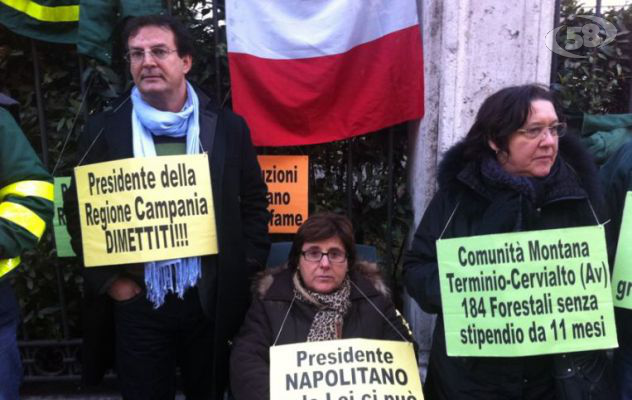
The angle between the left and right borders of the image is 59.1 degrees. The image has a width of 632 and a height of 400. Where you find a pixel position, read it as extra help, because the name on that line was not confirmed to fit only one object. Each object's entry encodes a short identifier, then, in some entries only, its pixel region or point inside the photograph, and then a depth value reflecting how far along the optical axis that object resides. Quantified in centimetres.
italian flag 298
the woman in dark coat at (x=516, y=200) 194
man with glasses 239
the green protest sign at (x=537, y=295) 192
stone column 287
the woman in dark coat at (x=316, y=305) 235
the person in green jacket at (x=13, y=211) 204
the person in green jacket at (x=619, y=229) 212
